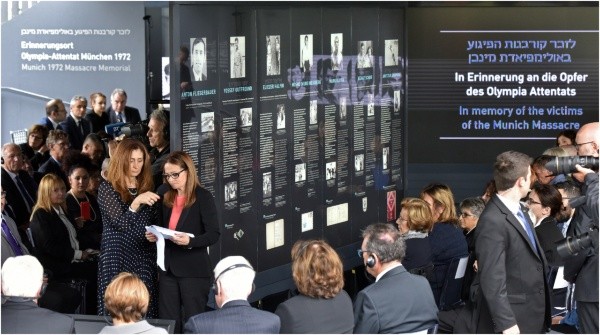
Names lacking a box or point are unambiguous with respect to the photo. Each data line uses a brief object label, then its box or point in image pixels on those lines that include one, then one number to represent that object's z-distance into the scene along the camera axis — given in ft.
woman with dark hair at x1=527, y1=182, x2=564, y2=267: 27.14
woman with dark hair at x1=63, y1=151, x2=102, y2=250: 31.40
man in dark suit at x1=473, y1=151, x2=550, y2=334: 20.70
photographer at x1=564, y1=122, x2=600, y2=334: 22.66
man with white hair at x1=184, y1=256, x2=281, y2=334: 18.52
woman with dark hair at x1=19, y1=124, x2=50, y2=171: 41.50
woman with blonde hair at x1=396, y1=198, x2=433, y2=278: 27.40
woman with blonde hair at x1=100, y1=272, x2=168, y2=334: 19.16
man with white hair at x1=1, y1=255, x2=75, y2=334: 19.45
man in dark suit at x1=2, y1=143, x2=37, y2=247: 33.78
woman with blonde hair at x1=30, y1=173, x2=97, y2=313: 29.17
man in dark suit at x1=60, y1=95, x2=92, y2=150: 47.04
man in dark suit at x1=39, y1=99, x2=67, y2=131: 47.14
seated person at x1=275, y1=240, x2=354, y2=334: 19.21
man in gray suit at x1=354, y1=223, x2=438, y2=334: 19.61
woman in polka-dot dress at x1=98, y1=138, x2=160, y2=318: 25.70
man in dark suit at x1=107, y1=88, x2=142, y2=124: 49.03
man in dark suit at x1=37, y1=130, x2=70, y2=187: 37.81
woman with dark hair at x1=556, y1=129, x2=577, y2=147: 38.53
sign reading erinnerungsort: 52.85
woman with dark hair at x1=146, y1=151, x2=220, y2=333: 25.77
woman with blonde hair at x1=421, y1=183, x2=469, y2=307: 28.04
